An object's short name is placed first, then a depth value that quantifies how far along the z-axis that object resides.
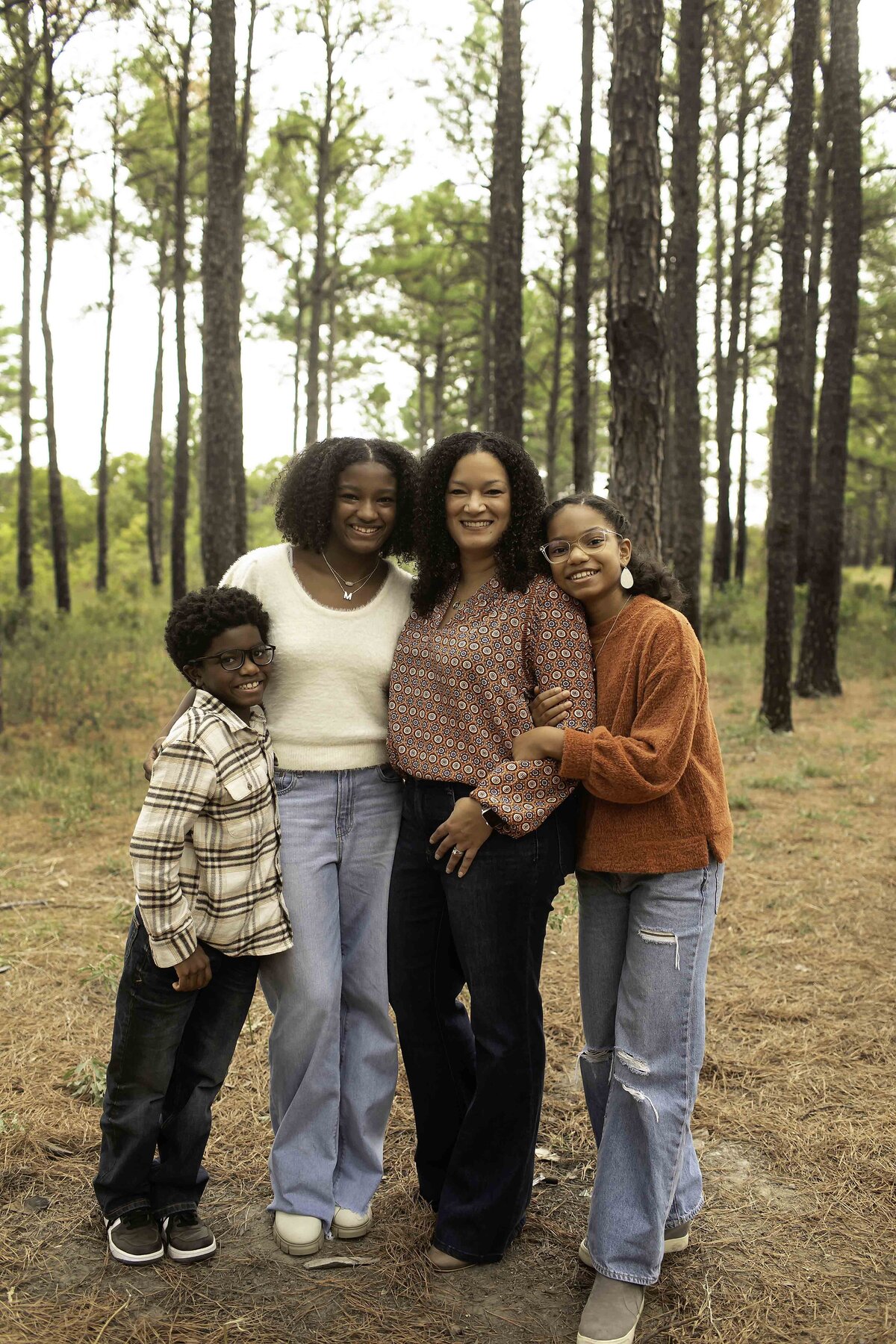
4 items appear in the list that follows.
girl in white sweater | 2.87
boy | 2.61
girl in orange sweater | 2.42
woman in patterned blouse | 2.56
